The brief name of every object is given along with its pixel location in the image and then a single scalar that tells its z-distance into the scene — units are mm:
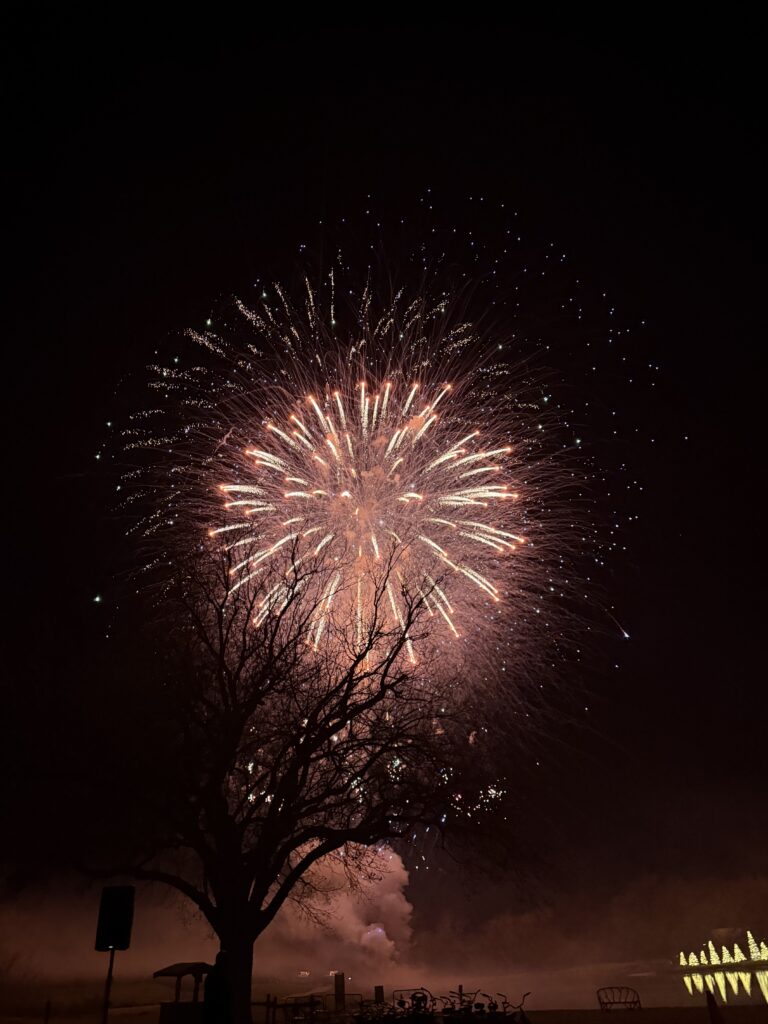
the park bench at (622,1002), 23891
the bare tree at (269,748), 16906
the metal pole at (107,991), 11648
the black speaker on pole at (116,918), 11344
